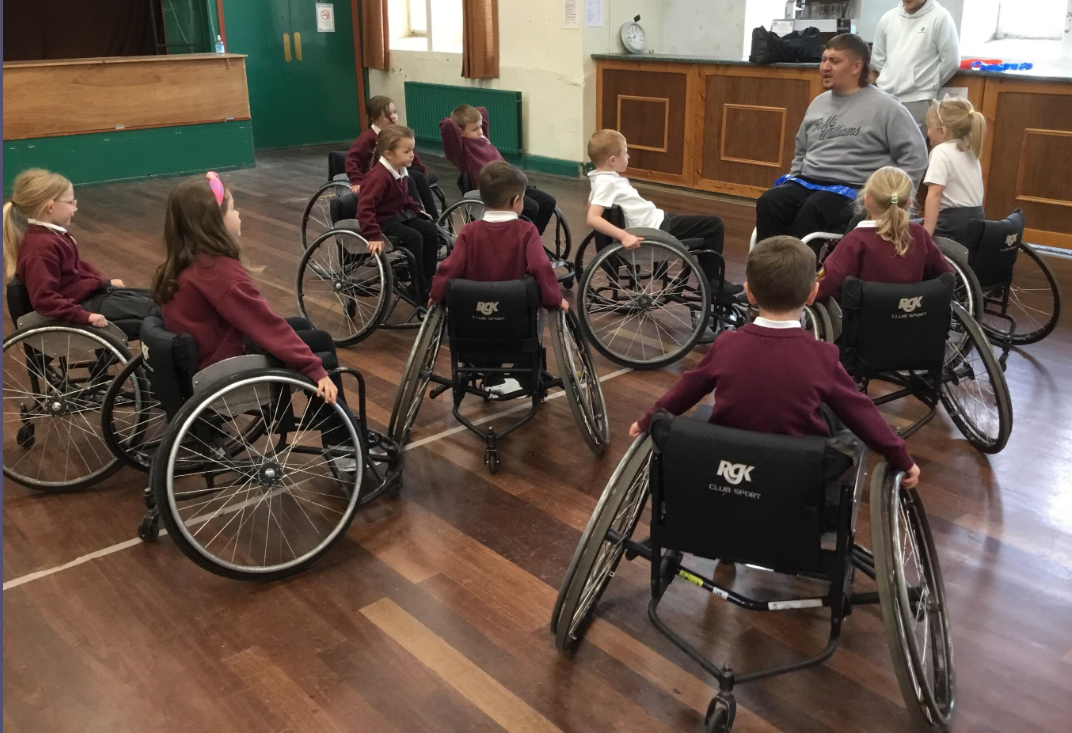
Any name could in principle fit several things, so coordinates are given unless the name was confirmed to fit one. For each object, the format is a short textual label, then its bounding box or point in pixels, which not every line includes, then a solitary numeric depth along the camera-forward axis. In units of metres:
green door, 8.75
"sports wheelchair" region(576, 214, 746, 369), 3.38
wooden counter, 5.01
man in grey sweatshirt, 3.73
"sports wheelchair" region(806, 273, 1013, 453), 2.57
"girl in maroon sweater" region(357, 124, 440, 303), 3.74
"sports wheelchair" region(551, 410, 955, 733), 1.58
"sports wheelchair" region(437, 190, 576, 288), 4.21
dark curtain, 8.70
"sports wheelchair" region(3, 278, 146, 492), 2.66
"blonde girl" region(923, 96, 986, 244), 3.40
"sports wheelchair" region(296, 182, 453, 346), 3.75
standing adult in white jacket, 4.98
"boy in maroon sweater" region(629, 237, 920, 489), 1.68
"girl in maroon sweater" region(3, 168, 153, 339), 2.66
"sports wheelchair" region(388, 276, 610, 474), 2.63
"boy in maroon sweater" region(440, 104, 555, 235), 4.43
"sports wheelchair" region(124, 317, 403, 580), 2.13
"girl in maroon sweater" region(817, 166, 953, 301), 2.65
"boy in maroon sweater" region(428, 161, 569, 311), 2.77
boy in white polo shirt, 3.53
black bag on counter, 6.01
